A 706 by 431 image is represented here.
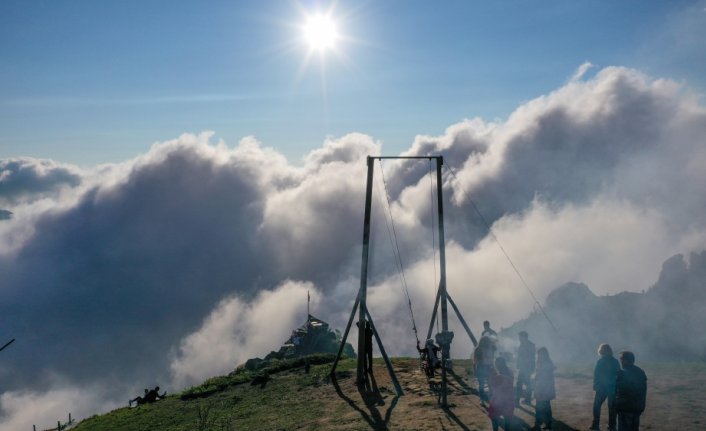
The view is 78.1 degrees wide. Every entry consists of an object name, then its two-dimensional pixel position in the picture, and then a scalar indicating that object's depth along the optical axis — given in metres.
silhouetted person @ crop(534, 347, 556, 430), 10.87
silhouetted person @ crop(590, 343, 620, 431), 10.07
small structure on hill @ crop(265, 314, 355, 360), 40.72
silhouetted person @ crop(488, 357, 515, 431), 9.96
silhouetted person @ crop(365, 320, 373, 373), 19.22
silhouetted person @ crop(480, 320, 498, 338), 15.47
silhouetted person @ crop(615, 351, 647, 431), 9.03
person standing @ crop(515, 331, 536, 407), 13.22
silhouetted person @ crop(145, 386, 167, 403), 25.92
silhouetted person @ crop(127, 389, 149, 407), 25.97
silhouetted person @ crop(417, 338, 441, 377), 18.42
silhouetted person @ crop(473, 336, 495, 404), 13.52
